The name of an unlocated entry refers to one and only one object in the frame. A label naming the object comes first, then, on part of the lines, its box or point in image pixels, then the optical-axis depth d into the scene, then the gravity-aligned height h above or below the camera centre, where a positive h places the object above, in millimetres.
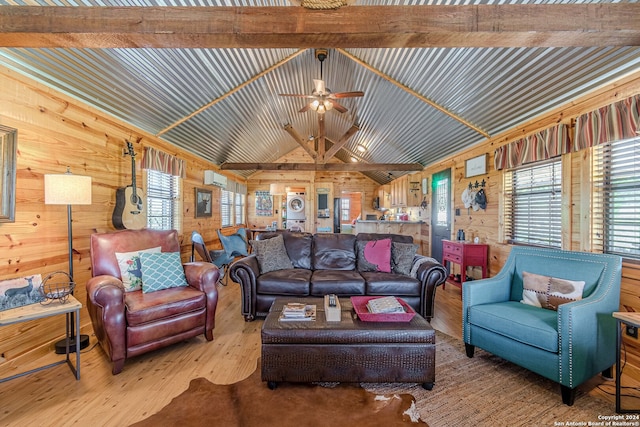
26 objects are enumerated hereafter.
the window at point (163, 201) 4035 +151
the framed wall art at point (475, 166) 4048 +720
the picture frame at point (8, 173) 2070 +284
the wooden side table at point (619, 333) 1521 -713
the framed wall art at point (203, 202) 5398 +171
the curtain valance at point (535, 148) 2750 +737
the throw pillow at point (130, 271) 2520 -564
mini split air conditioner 5730 +710
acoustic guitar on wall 3206 +43
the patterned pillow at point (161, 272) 2514 -588
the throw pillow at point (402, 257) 3336 -562
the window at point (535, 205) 2967 +97
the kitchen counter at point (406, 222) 6317 -238
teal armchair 1725 -770
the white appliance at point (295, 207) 8695 +136
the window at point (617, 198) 2191 +130
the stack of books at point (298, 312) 1988 -766
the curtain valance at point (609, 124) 2111 +751
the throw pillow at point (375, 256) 3444 -569
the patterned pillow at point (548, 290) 2072 -618
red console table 3961 -637
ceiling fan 3771 +1629
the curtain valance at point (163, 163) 3711 +721
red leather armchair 2037 -778
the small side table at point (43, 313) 1736 -686
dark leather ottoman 1837 -973
